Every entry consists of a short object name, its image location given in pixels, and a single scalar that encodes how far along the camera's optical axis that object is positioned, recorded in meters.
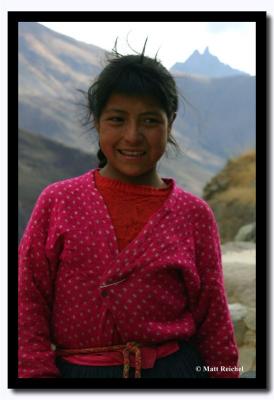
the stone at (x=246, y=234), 8.20
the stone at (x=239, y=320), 3.18
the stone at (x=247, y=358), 2.06
